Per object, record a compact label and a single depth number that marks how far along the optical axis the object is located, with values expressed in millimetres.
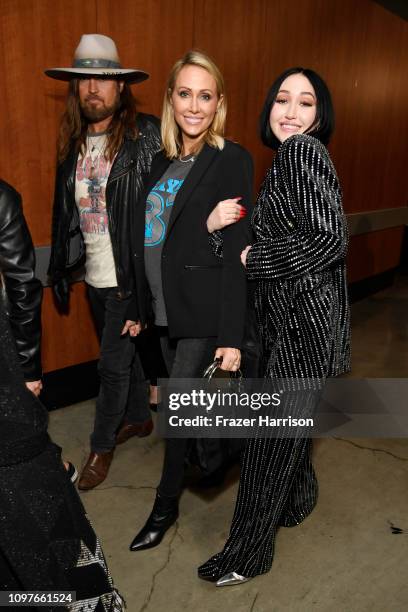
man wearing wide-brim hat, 2303
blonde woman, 1821
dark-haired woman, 1542
